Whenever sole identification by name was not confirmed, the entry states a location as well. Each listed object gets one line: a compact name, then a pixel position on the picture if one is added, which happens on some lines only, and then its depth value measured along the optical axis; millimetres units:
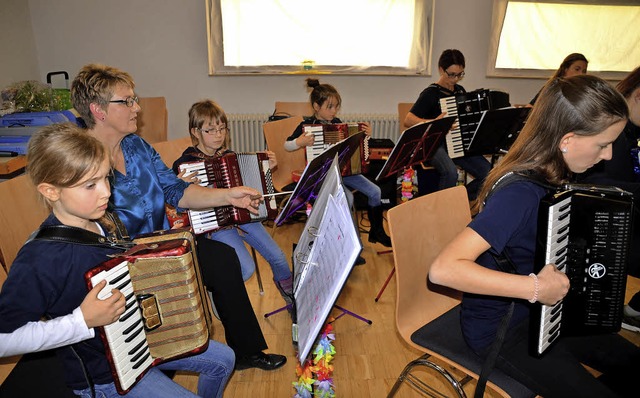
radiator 5266
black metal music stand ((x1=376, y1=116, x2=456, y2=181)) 2832
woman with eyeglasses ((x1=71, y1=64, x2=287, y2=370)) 1945
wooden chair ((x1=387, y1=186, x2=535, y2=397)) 1635
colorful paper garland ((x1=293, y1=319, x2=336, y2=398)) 1646
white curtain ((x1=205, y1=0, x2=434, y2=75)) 4953
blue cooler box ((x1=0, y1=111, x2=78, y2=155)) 3207
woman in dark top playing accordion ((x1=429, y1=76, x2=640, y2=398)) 1320
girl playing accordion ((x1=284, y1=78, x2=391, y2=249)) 3391
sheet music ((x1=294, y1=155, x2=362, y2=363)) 1074
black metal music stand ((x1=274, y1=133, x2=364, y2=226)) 1986
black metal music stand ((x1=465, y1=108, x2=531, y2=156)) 3443
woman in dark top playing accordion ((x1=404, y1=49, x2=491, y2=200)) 3809
